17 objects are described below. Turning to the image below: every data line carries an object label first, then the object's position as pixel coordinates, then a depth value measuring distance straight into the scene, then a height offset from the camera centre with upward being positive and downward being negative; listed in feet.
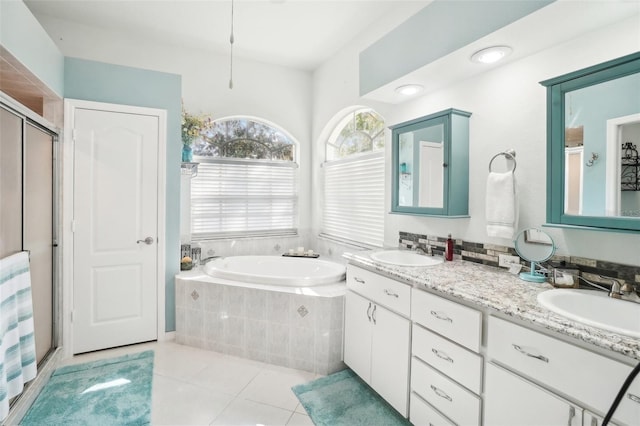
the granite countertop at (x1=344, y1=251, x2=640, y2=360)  3.36 -1.24
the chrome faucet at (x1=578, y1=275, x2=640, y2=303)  4.47 -1.13
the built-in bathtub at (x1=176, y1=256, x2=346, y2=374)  8.22 -2.91
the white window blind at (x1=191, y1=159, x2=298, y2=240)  12.31 +0.43
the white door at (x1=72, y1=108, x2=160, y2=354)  9.04 -0.57
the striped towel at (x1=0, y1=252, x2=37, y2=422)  5.38 -2.18
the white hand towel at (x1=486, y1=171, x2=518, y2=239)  6.15 +0.11
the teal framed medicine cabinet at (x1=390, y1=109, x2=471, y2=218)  7.19 +1.09
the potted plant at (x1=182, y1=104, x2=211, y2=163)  10.80 +2.60
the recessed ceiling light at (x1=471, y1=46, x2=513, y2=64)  5.90 +2.94
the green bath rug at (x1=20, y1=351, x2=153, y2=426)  6.48 -4.16
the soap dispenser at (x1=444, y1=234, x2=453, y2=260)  7.49 -0.90
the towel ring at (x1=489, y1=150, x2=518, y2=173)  6.39 +1.11
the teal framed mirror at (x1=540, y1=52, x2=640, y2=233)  4.48 +0.96
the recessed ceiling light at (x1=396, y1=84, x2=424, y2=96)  7.91 +3.02
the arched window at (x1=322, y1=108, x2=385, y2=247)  10.69 +1.09
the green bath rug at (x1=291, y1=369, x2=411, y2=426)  6.44 -4.16
